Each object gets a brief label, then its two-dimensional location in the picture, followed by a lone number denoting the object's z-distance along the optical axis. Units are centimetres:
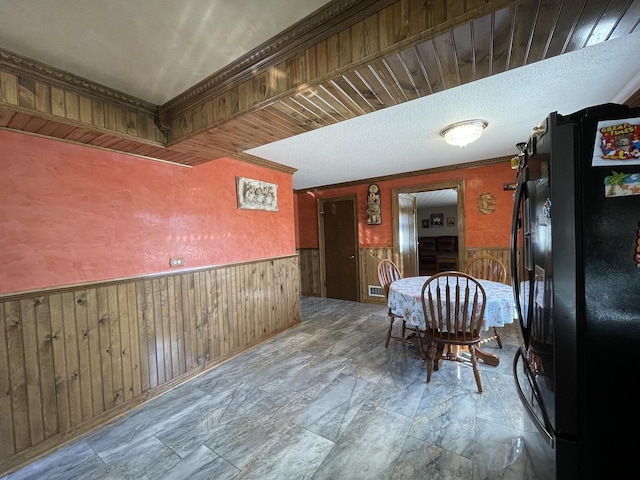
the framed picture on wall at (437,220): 855
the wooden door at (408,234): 461
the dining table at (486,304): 208
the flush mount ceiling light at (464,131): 229
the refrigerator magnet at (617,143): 75
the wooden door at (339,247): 499
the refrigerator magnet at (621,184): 76
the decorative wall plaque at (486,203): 384
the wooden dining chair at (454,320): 200
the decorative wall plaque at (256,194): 307
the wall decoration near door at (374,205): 468
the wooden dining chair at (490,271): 299
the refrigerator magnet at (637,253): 77
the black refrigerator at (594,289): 77
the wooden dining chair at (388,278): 278
